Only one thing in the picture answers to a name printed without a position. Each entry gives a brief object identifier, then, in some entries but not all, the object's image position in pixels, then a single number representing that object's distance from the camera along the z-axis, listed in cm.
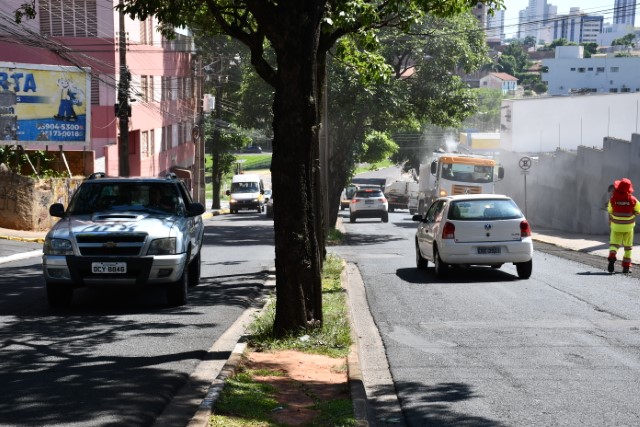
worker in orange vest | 1938
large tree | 1079
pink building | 4397
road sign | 4109
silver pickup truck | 1338
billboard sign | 3625
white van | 6706
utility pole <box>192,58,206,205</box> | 5878
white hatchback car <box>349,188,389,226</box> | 5628
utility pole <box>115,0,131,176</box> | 3634
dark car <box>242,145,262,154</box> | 14462
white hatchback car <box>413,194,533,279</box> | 1877
